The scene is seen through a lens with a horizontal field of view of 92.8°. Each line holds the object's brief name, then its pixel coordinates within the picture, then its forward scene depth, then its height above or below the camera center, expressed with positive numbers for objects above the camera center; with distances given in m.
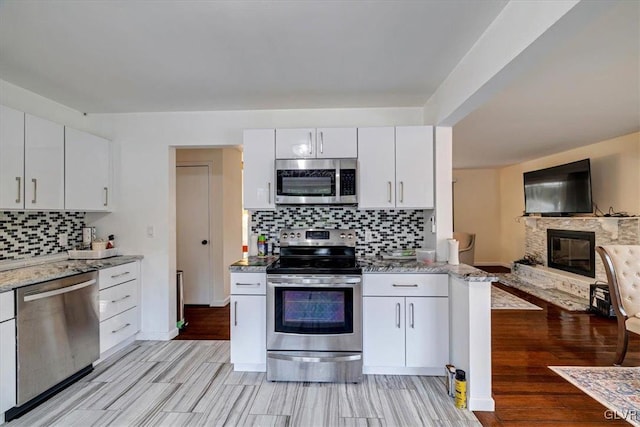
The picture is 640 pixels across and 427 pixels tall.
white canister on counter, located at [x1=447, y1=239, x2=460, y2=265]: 2.65 -0.33
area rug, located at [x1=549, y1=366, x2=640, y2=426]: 2.04 -1.31
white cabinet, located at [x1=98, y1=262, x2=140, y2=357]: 2.74 -0.84
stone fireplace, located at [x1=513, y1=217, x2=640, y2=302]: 4.46 -0.57
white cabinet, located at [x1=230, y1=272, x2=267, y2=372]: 2.57 -0.86
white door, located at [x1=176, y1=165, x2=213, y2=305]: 4.42 -0.23
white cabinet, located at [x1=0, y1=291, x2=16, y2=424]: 1.92 -0.87
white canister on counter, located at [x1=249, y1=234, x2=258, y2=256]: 3.11 -0.30
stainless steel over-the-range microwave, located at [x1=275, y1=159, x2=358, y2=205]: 2.75 +0.30
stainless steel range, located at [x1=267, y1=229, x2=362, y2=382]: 2.42 -0.87
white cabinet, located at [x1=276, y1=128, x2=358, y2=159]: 2.85 +0.68
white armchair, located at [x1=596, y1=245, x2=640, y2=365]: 2.68 -0.64
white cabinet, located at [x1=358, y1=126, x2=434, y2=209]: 2.84 +0.44
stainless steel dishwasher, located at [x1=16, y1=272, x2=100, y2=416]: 2.05 -0.87
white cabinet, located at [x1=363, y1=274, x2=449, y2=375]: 2.47 -0.86
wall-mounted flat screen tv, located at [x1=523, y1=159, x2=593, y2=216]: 4.84 +0.45
